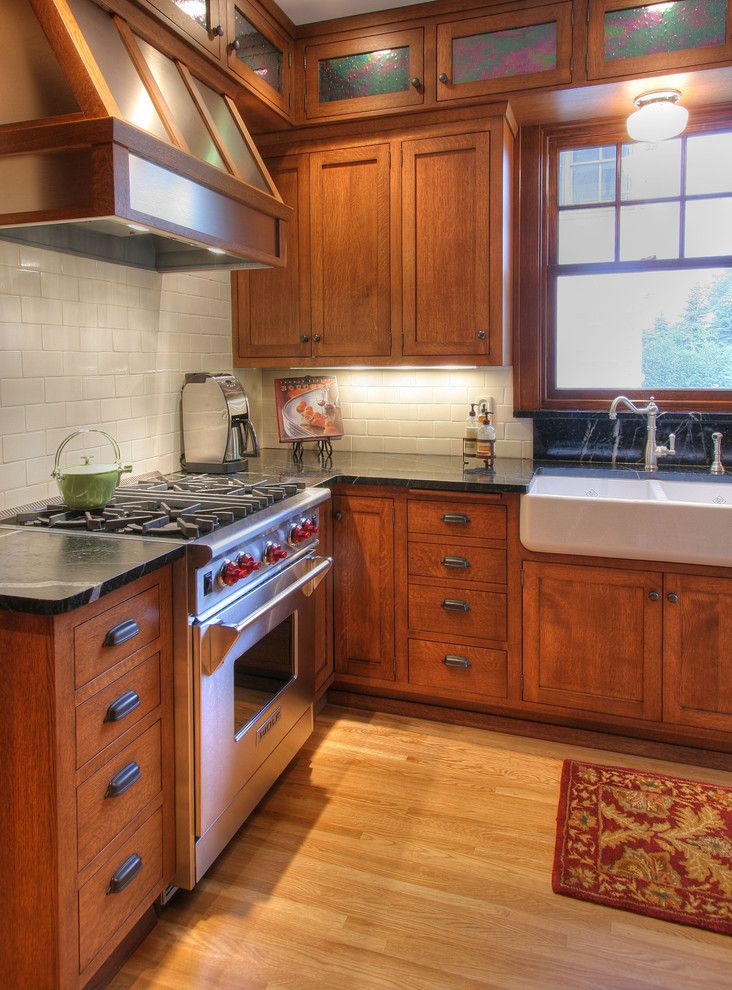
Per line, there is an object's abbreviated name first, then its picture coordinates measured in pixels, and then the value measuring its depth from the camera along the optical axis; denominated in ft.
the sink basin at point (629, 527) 8.16
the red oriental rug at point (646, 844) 6.54
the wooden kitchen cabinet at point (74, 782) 4.82
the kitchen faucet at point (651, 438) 10.07
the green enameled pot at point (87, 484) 6.84
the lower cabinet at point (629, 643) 8.46
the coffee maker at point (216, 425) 9.51
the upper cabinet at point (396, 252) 9.84
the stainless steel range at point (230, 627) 6.18
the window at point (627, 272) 10.27
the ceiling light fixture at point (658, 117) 9.29
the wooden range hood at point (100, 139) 5.83
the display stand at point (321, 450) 10.72
